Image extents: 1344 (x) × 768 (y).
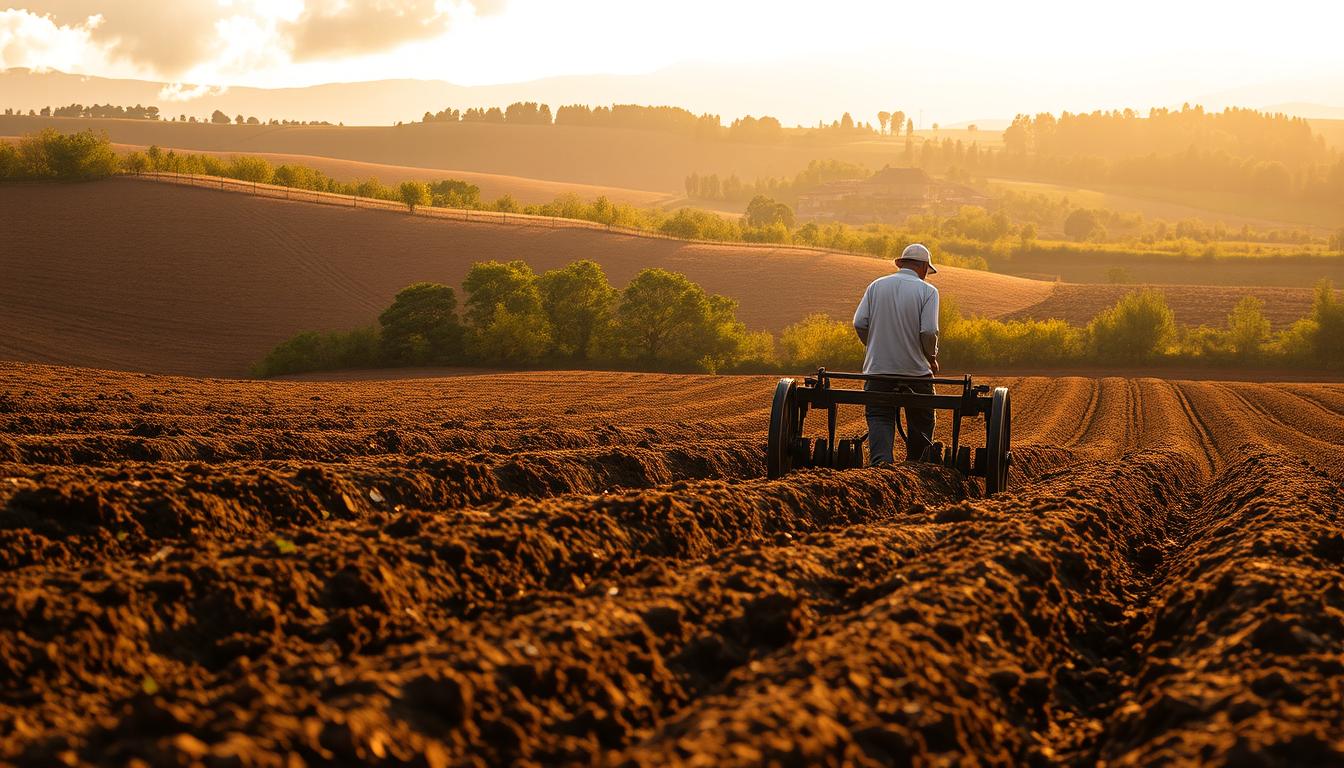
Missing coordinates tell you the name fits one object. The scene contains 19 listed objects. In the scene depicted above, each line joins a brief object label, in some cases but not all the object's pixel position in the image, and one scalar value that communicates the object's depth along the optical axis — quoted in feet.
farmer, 39.68
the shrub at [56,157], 256.52
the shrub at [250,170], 319.47
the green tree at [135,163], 286.87
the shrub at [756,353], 166.71
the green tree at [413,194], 308.81
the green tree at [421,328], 162.91
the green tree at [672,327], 166.09
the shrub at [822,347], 167.32
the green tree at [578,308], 169.37
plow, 39.93
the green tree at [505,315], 162.30
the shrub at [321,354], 159.33
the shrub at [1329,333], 165.48
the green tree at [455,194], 337.11
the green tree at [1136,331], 172.65
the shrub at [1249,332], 170.60
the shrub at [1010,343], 171.12
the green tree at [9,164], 255.70
